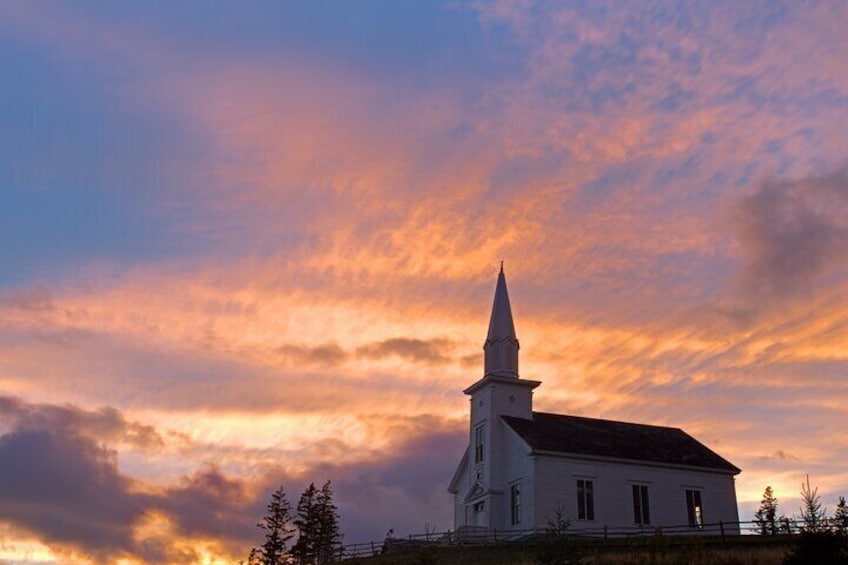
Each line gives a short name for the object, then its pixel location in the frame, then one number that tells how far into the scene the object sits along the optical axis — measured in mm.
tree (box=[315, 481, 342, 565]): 86450
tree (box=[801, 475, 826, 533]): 38969
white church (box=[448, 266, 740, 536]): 56125
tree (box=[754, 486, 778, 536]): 70725
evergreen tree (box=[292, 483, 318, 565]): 85625
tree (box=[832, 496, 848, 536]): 32938
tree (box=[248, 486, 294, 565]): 84125
